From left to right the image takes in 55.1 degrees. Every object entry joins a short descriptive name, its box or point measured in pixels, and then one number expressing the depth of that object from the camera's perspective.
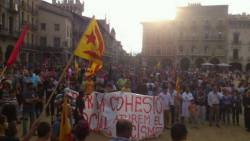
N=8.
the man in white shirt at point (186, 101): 9.22
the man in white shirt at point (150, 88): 10.99
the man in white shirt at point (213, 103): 9.48
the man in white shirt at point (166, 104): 8.76
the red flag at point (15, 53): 7.03
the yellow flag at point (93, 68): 6.44
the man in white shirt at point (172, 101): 8.96
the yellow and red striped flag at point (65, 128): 4.46
